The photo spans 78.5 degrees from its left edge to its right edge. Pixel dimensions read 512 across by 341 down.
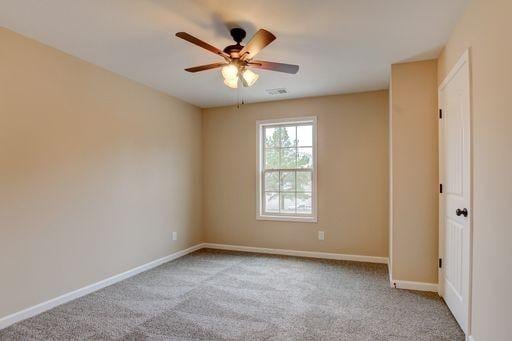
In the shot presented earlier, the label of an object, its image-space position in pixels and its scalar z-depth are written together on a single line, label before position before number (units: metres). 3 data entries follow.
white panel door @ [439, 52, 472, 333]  2.38
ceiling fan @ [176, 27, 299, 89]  2.63
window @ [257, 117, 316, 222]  4.97
